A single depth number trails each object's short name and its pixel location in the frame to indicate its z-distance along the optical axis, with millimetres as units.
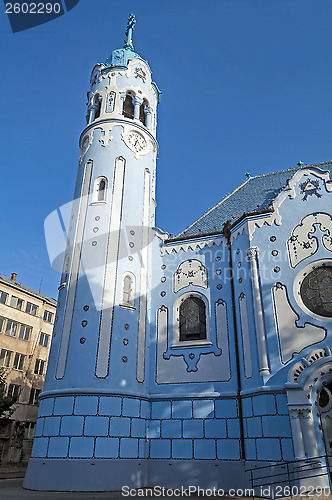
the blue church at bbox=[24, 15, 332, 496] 13953
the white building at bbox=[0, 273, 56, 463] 29328
